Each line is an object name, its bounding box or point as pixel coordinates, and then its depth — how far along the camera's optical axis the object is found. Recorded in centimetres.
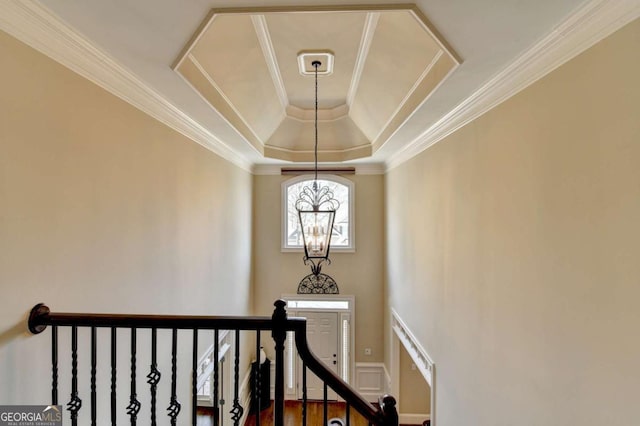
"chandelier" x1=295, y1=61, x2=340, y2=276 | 340
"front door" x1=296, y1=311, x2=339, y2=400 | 632
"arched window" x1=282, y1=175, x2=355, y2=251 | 640
